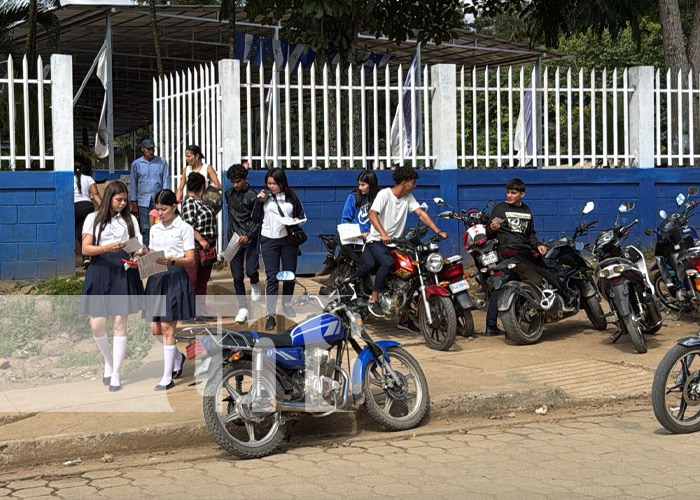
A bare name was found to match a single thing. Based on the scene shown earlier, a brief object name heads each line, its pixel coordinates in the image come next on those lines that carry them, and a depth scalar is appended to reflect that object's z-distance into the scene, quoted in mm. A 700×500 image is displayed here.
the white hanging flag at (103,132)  16406
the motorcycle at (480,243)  9641
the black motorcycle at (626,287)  8750
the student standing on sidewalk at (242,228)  10211
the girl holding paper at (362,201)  10156
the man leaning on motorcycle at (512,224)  9695
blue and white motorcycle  6070
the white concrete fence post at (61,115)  11602
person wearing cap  12812
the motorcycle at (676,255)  9773
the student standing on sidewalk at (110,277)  7473
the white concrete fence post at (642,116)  13742
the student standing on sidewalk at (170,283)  7555
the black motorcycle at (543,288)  9320
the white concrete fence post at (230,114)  12125
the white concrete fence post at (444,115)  13016
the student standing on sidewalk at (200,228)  9555
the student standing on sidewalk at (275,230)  9992
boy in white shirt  9469
